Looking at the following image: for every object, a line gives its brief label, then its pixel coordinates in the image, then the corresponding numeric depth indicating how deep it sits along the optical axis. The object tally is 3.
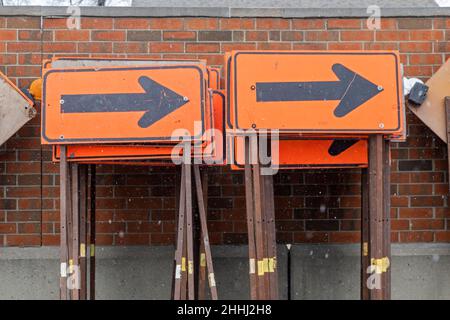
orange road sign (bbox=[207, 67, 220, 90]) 5.21
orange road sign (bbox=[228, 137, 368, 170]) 5.07
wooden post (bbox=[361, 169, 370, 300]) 5.17
